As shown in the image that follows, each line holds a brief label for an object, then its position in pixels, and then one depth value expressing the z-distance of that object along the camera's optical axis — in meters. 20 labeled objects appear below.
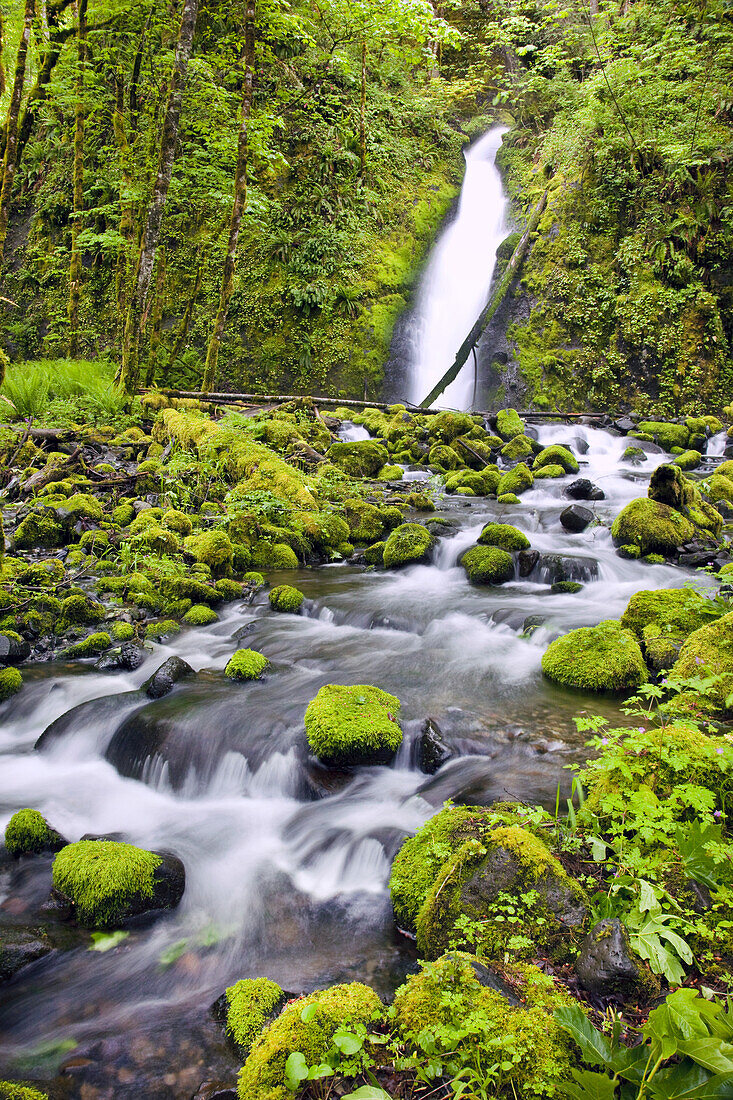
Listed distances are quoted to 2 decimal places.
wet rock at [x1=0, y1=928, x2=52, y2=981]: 2.99
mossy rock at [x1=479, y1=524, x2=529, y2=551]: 8.12
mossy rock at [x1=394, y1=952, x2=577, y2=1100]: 1.83
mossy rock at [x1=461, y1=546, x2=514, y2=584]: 7.73
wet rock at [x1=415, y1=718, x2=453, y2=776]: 4.24
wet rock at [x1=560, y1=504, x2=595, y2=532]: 8.95
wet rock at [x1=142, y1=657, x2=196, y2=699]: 5.21
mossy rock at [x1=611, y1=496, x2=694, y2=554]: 7.85
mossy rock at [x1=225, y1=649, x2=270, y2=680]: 5.51
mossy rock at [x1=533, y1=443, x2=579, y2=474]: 12.13
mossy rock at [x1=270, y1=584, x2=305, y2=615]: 7.01
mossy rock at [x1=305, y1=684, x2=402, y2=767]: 4.23
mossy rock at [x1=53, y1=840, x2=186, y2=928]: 3.24
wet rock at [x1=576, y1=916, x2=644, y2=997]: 2.11
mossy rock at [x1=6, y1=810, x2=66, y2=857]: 3.72
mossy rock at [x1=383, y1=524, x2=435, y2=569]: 8.20
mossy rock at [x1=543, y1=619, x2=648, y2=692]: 4.89
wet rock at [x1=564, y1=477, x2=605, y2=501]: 10.53
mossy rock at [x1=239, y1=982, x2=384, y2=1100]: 2.04
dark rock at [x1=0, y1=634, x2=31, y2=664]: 5.80
